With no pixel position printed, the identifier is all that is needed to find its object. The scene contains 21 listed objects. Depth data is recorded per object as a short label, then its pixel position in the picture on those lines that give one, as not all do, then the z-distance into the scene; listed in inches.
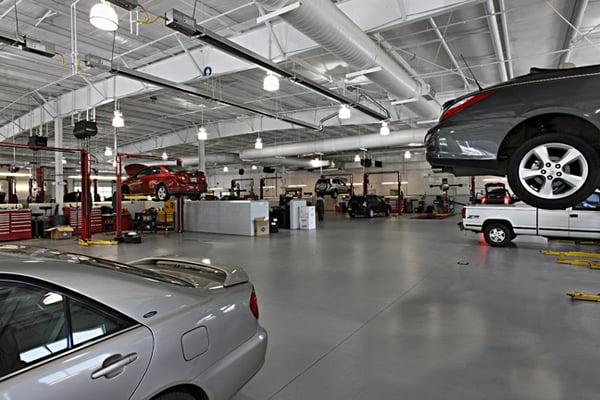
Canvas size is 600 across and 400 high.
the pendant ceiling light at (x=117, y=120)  321.7
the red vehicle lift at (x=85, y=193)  381.0
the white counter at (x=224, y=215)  474.0
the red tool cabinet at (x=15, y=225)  423.5
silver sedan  46.3
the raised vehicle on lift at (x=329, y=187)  800.3
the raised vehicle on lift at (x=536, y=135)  102.0
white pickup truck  288.7
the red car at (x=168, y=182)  489.1
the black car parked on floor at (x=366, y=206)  778.2
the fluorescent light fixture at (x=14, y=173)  464.4
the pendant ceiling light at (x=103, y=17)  148.9
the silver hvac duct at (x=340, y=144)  561.6
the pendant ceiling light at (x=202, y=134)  426.0
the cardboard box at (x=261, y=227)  467.0
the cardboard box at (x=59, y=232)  441.2
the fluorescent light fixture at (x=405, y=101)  320.5
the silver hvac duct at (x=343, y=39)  167.2
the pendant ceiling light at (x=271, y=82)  239.8
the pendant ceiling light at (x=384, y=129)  415.5
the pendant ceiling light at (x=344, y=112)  316.5
